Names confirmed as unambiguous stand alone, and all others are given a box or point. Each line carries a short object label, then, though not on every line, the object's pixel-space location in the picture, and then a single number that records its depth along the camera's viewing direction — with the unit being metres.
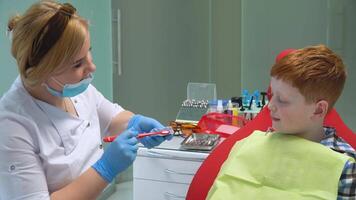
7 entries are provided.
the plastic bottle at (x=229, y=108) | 2.23
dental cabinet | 1.87
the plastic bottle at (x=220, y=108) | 2.25
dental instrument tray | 1.88
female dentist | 1.16
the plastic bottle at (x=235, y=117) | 2.17
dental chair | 1.45
